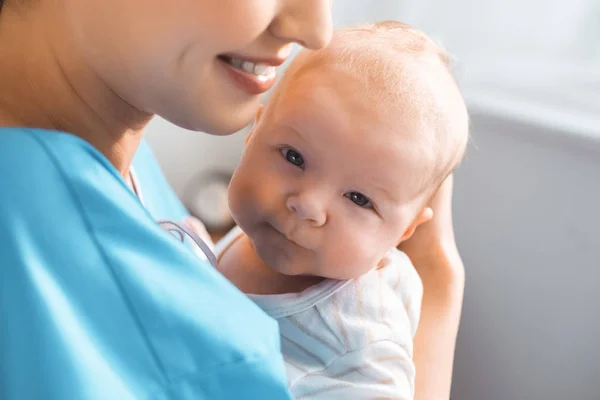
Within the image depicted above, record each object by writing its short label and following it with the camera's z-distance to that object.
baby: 0.73
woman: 0.46
